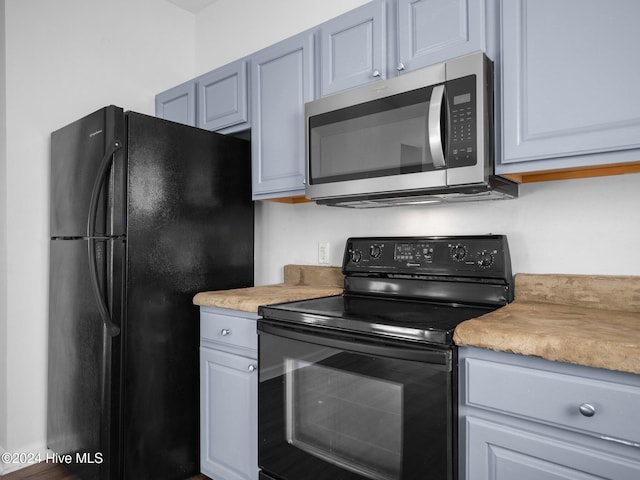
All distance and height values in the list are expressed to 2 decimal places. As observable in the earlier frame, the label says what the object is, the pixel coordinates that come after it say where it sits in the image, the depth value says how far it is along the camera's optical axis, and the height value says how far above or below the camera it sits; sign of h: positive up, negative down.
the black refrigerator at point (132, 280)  1.78 -0.17
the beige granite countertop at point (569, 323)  0.97 -0.23
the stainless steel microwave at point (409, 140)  1.38 +0.37
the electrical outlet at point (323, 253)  2.25 -0.06
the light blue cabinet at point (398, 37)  1.44 +0.77
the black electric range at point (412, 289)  1.34 -0.19
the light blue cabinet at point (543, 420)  0.96 -0.43
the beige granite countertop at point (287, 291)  1.79 -0.23
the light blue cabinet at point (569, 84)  1.18 +0.47
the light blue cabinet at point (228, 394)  1.76 -0.66
